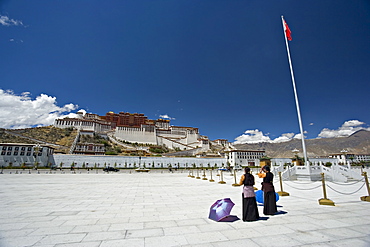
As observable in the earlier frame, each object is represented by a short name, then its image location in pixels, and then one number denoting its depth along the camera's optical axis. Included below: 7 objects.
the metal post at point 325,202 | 6.13
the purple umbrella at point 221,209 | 4.43
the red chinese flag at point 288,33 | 17.19
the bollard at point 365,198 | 6.68
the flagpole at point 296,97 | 16.15
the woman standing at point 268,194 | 5.04
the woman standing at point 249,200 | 4.47
